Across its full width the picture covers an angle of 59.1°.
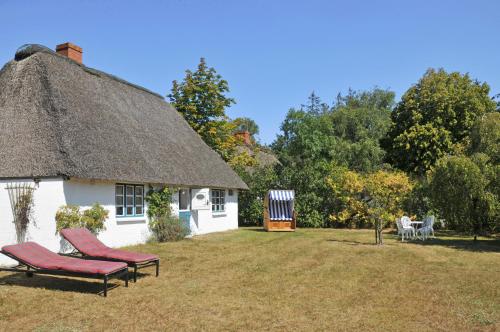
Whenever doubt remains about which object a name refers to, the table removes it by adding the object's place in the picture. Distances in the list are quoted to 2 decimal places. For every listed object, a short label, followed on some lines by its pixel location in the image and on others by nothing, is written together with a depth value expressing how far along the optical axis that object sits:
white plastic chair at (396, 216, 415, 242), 16.38
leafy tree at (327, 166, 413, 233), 19.98
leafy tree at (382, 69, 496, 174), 27.67
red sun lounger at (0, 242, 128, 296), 7.78
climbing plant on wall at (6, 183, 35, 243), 11.92
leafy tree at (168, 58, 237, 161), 27.59
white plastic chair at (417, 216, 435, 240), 16.42
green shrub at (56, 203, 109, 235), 11.87
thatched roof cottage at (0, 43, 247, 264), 12.01
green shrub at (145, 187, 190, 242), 15.71
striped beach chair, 21.06
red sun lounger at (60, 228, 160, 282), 9.05
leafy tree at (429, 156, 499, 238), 14.16
